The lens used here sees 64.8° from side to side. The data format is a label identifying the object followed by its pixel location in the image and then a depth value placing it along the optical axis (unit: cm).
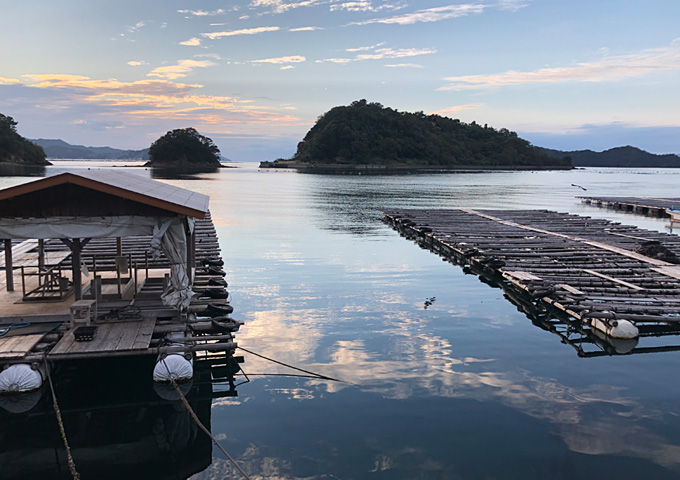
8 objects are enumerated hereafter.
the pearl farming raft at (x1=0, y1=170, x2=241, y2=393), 1058
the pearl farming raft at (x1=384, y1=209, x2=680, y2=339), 1498
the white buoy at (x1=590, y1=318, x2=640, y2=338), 1382
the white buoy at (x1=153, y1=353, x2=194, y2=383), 1062
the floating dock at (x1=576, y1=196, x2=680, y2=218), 5286
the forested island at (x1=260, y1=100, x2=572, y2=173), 19500
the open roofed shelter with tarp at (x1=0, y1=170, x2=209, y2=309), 1155
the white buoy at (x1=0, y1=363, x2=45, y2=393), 985
